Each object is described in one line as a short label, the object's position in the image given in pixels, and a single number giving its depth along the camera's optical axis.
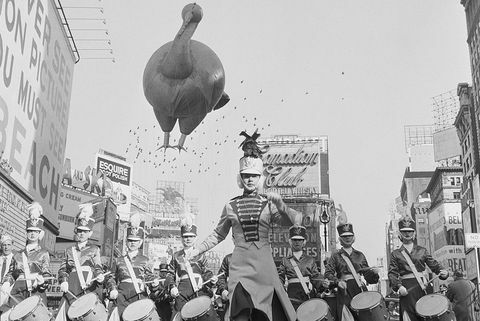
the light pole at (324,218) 37.06
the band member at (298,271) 11.20
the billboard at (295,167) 64.88
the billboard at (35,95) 20.03
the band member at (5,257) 10.35
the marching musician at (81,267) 10.49
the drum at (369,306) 9.04
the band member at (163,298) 12.77
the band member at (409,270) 9.37
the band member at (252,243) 6.07
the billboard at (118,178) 63.31
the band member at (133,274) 12.23
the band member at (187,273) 12.27
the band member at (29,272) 10.64
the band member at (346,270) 10.04
